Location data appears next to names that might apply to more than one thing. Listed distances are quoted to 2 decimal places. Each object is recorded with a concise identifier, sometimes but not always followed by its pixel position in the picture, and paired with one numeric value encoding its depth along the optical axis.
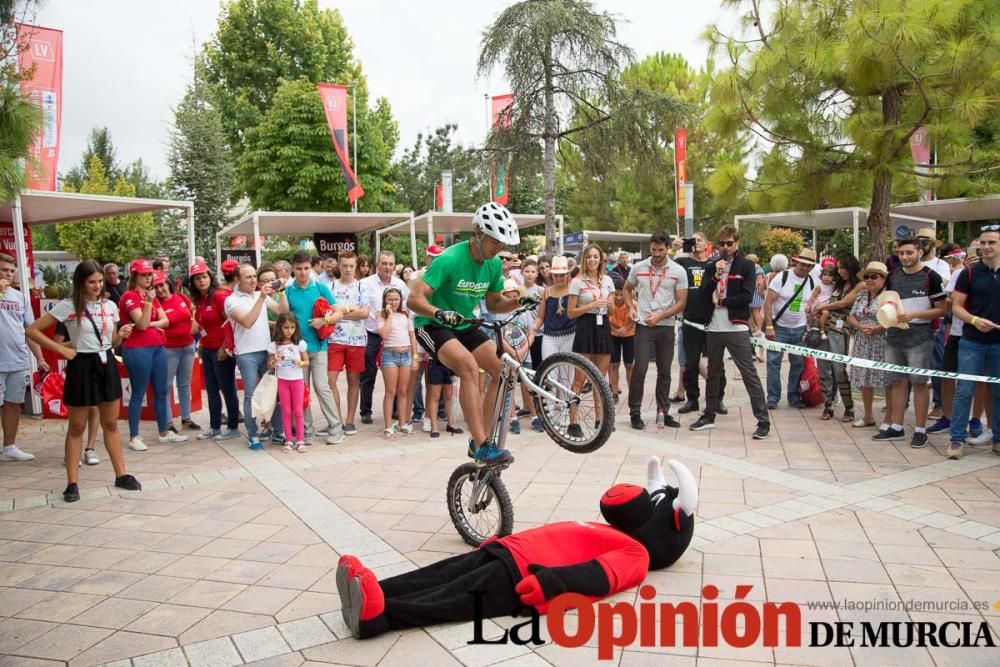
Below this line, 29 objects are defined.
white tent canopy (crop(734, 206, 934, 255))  15.73
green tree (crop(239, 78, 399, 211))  26.66
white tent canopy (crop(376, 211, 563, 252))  18.53
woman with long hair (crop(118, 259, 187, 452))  7.01
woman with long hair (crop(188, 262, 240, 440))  7.89
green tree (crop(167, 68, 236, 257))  28.97
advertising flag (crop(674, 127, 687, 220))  21.38
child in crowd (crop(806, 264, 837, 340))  8.50
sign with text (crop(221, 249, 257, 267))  16.61
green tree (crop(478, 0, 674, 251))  16.19
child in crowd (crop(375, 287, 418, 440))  7.77
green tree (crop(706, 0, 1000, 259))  7.73
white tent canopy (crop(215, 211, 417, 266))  16.83
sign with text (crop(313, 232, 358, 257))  20.05
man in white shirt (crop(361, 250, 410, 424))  8.05
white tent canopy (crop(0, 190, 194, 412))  9.18
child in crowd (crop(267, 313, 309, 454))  7.32
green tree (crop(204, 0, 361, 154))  31.92
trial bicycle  4.03
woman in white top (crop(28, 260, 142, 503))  5.65
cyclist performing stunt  4.19
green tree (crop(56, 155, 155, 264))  29.91
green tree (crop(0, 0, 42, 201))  5.09
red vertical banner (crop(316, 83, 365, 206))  19.22
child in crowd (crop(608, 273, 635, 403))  8.54
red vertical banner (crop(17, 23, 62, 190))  10.52
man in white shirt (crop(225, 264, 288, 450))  7.36
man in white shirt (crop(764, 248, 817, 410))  8.84
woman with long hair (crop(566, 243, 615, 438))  7.61
